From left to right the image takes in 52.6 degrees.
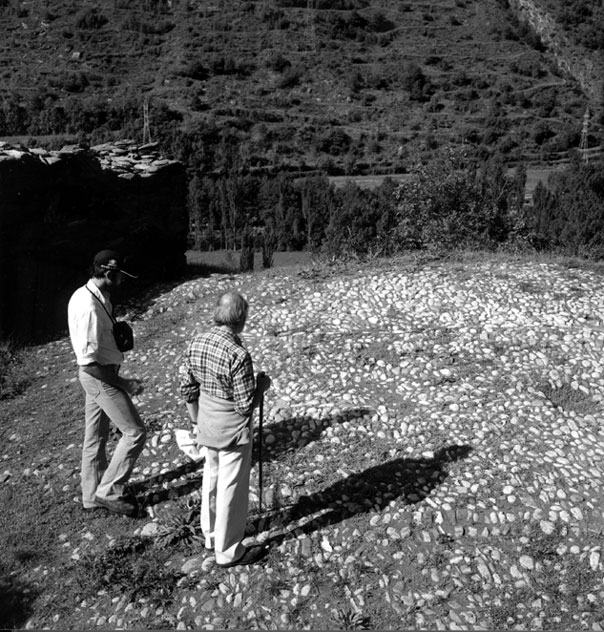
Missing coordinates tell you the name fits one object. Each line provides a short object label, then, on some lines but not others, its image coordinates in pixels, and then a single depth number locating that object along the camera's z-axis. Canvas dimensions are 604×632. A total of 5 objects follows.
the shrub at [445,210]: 19.66
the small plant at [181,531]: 5.82
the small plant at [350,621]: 4.96
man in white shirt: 5.59
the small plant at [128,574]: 5.27
